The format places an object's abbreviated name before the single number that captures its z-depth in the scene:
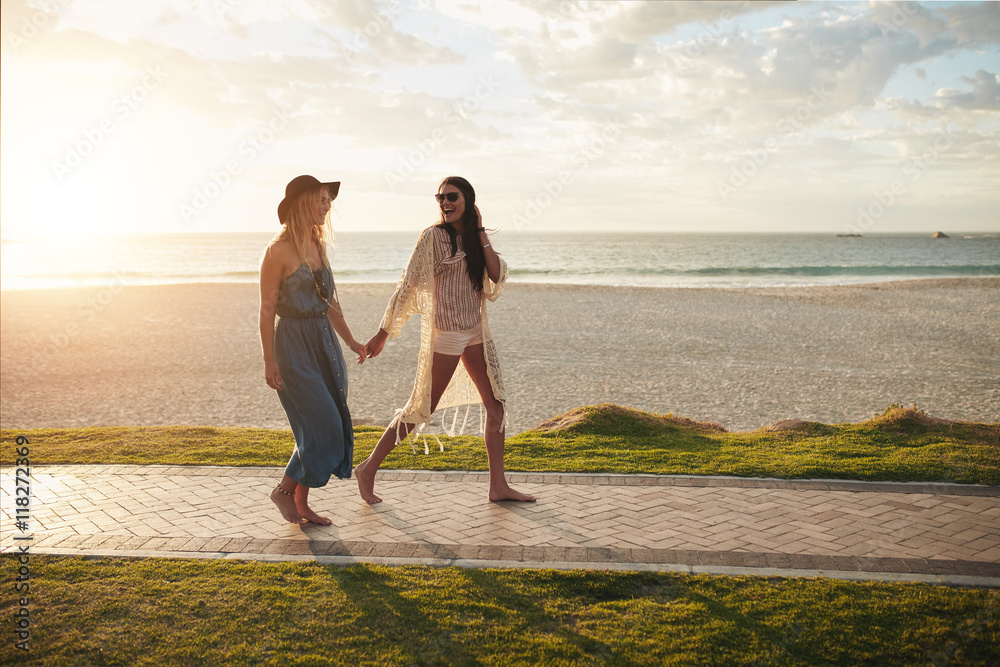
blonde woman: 4.24
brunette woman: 4.66
